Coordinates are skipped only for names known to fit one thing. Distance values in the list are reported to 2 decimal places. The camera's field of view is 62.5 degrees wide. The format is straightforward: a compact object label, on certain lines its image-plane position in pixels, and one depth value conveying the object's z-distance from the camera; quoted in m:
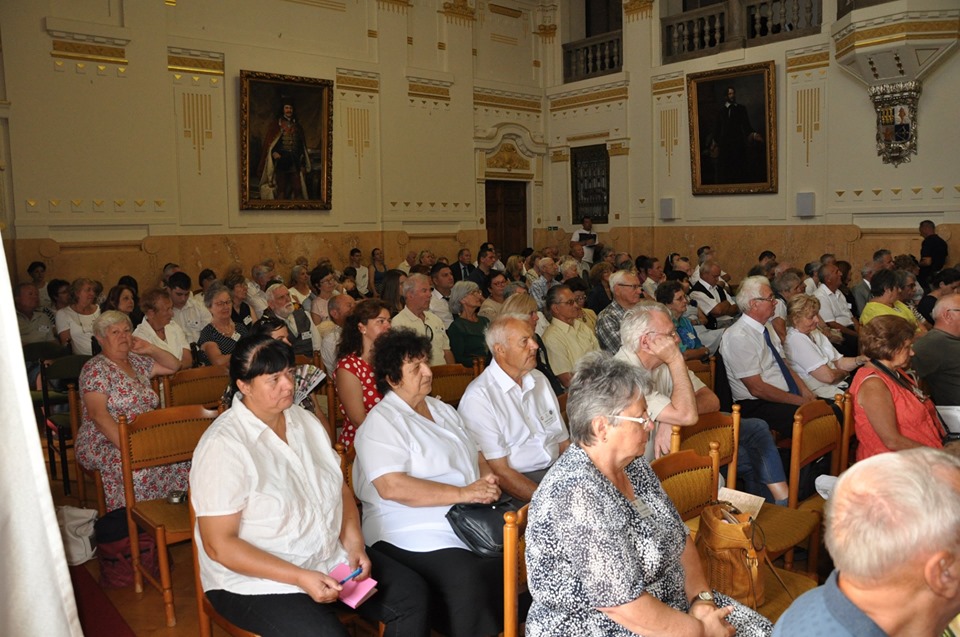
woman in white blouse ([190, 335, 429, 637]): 2.66
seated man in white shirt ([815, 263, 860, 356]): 8.49
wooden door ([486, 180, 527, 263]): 15.91
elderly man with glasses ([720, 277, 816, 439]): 5.16
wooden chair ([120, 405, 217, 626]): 3.57
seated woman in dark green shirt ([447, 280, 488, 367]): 6.53
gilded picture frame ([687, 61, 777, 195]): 12.77
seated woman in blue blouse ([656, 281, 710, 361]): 6.13
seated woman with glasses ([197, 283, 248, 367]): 5.82
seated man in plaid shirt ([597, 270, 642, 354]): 5.84
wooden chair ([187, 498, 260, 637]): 2.87
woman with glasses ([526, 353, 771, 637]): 2.21
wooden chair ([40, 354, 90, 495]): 5.36
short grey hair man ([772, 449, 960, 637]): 1.60
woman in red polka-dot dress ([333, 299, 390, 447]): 4.26
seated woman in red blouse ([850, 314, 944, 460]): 3.84
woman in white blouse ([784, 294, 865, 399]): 5.58
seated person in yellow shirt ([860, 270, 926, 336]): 6.47
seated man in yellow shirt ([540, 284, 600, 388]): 5.77
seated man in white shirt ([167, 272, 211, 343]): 7.66
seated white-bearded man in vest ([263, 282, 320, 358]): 7.01
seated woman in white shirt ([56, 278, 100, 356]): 7.59
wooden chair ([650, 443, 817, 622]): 2.99
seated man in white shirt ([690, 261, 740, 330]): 8.73
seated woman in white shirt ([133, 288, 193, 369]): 5.99
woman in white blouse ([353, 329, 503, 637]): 2.92
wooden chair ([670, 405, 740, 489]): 3.66
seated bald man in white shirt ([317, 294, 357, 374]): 5.82
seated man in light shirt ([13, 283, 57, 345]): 7.94
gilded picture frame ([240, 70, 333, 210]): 11.98
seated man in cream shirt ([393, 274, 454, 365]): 6.20
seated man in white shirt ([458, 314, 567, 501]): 3.63
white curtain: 1.18
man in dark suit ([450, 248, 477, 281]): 12.45
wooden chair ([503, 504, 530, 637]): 2.50
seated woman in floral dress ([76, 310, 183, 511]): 4.05
